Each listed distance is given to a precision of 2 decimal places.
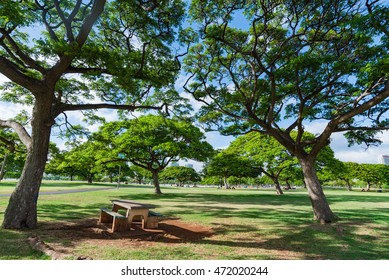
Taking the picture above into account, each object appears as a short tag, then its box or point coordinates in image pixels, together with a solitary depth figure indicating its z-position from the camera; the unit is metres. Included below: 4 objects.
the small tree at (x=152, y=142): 21.78
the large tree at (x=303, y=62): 8.48
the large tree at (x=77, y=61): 6.98
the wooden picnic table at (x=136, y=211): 6.98
